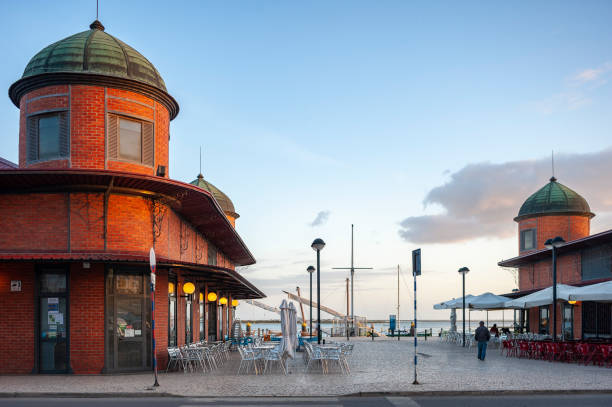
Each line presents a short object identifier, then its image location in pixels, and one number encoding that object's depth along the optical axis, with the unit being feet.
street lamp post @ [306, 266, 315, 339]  104.58
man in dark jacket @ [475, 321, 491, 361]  80.43
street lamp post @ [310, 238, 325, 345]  73.00
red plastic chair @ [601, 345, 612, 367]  69.77
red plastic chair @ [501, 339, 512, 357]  89.81
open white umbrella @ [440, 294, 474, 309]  119.68
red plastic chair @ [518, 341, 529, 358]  84.17
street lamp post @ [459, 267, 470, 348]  117.65
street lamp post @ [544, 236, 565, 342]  78.63
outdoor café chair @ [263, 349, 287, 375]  62.48
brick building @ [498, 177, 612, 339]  100.37
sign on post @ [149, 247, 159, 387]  48.26
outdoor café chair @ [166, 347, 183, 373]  61.77
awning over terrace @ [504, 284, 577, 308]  84.20
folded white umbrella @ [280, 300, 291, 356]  64.95
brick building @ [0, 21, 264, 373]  57.52
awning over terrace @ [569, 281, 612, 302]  73.41
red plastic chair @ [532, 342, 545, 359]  80.64
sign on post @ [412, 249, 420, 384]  50.83
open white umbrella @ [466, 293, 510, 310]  113.29
